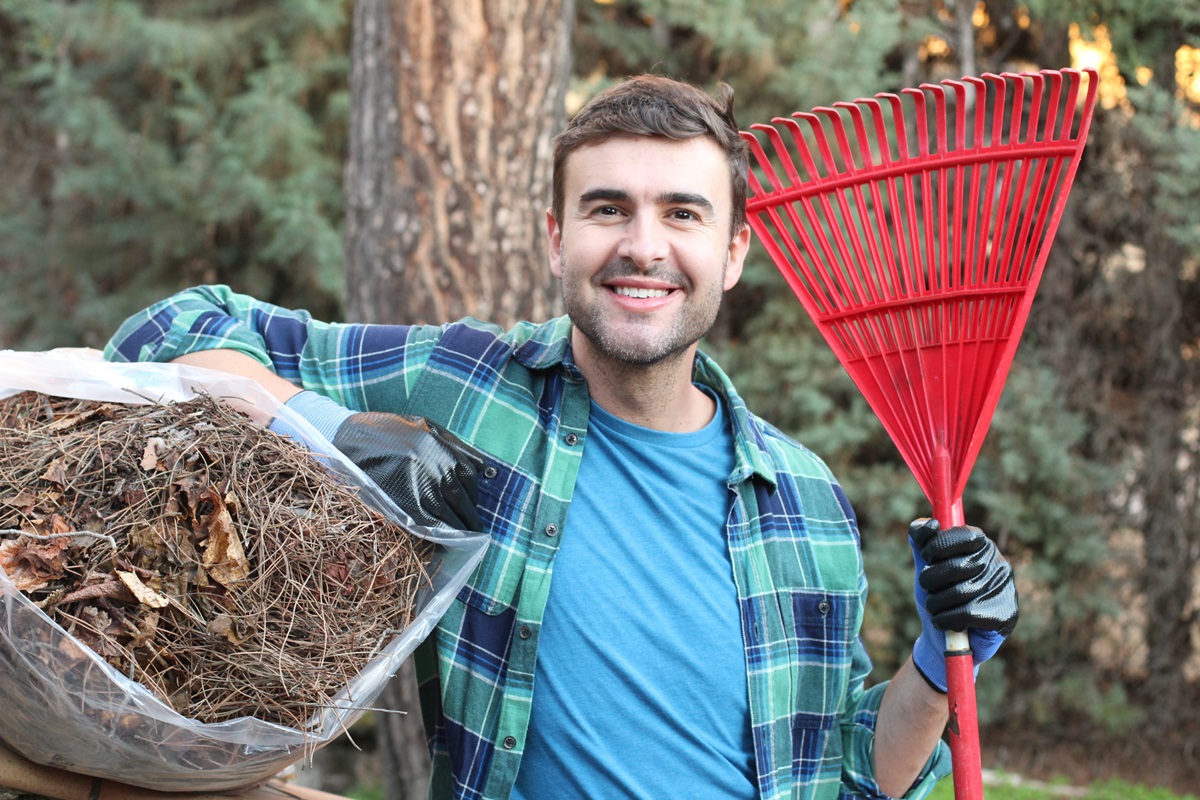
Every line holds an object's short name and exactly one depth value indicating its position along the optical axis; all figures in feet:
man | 5.43
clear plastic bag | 3.78
